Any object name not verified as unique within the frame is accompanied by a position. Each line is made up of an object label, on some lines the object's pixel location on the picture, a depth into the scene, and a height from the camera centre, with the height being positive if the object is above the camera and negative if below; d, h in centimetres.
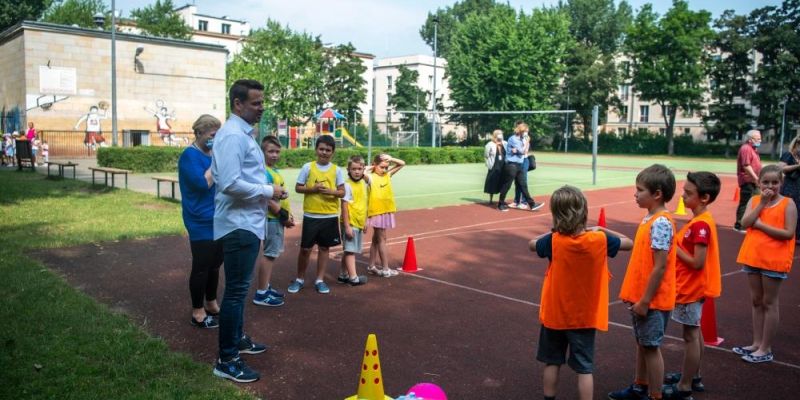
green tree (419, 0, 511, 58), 10456 +2170
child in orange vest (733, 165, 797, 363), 518 -82
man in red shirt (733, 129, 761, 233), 1180 -25
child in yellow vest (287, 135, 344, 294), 700 -64
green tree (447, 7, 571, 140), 5953 +786
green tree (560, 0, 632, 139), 6744 +713
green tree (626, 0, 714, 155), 5916 +866
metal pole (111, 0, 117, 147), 2723 +176
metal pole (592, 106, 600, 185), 2230 +27
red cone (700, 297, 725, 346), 576 -158
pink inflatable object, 359 -141
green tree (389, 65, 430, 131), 8269 +671
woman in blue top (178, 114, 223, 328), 567 -52
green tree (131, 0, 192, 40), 6656 +1253
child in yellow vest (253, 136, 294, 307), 675 -115
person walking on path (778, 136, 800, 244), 812 -34
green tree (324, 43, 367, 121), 7300 +706
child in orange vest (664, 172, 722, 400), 441 -82
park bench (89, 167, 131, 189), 1708 -95
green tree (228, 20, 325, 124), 5444 +628
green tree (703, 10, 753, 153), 5906 +753
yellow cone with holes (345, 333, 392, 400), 385 -143
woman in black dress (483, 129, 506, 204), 1575 -43
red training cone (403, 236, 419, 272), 855 -155
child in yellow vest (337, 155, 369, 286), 754 -90
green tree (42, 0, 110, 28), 6347 +1245
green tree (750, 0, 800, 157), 5734 +810
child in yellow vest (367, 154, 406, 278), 812 -83
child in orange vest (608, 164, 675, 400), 404 -80
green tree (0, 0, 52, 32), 5125 +1002
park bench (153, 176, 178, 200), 1519 -103
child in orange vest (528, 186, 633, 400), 382 -80
